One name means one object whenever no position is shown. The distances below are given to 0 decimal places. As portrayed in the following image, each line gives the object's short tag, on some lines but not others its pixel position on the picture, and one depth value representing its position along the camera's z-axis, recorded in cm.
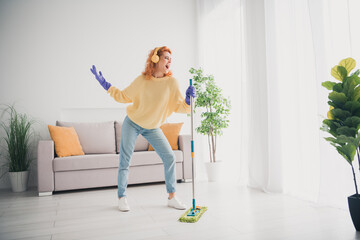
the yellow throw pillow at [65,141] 335
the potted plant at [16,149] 347
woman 230
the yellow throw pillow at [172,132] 375
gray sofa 314
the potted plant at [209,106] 361
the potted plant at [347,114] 169
